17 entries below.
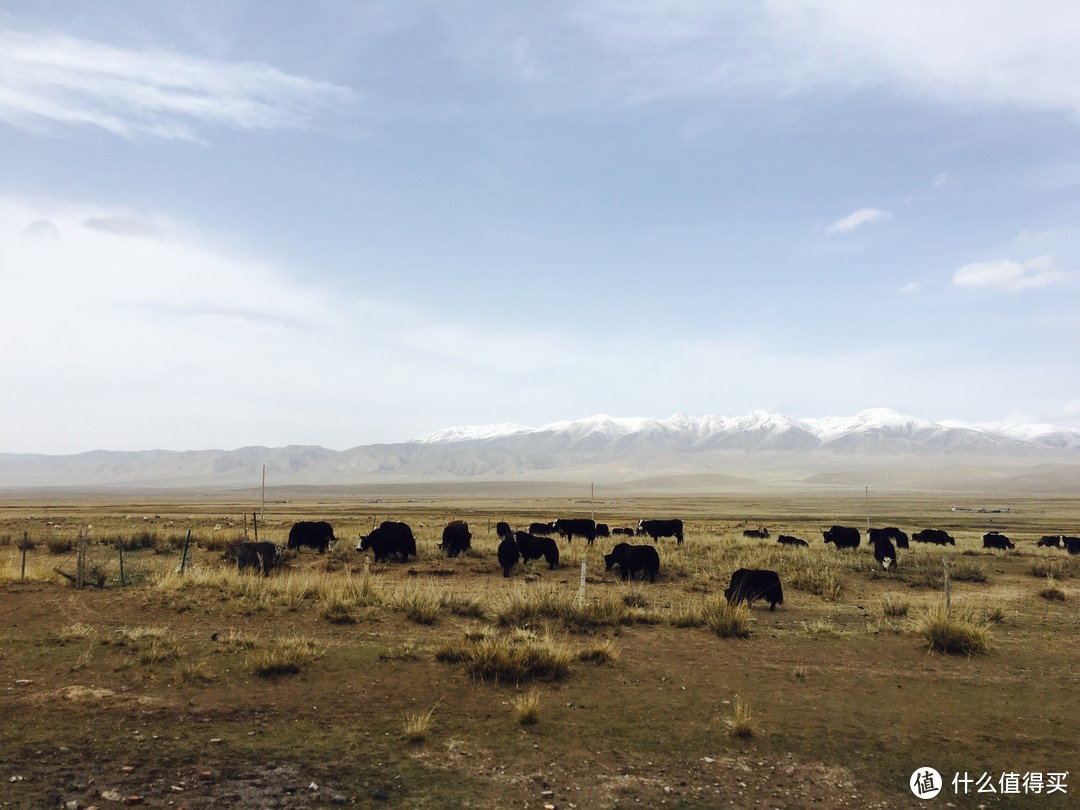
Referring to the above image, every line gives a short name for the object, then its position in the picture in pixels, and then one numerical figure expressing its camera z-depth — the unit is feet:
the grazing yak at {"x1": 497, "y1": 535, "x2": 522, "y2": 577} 68.64
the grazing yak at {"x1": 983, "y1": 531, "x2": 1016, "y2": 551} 103.93
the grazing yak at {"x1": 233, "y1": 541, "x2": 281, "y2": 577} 64.59
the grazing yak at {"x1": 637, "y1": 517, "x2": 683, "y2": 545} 111.24
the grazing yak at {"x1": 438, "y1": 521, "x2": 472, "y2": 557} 81.80
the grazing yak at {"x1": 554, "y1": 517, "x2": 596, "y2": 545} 104.94
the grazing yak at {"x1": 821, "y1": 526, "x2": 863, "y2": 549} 101.19
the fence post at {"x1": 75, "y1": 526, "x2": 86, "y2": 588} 51.13
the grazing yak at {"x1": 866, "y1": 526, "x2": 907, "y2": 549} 101.72
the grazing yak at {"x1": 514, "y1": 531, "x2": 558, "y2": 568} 75.72
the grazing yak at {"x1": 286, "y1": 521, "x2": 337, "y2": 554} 86.79
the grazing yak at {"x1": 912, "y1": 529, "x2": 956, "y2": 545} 113.39
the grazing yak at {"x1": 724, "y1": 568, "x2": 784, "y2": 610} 52.01
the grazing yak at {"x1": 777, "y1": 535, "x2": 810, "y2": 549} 102.30
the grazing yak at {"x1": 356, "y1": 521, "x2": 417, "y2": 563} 76.54
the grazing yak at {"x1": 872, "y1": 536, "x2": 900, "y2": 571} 77.81
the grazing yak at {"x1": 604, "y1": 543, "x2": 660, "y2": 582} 65.82
